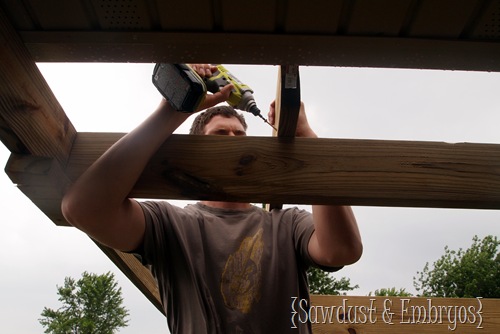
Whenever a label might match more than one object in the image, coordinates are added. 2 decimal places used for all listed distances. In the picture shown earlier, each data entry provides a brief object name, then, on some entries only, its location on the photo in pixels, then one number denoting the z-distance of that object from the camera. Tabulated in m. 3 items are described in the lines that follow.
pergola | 0.77
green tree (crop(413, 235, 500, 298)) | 18.56
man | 1.11
